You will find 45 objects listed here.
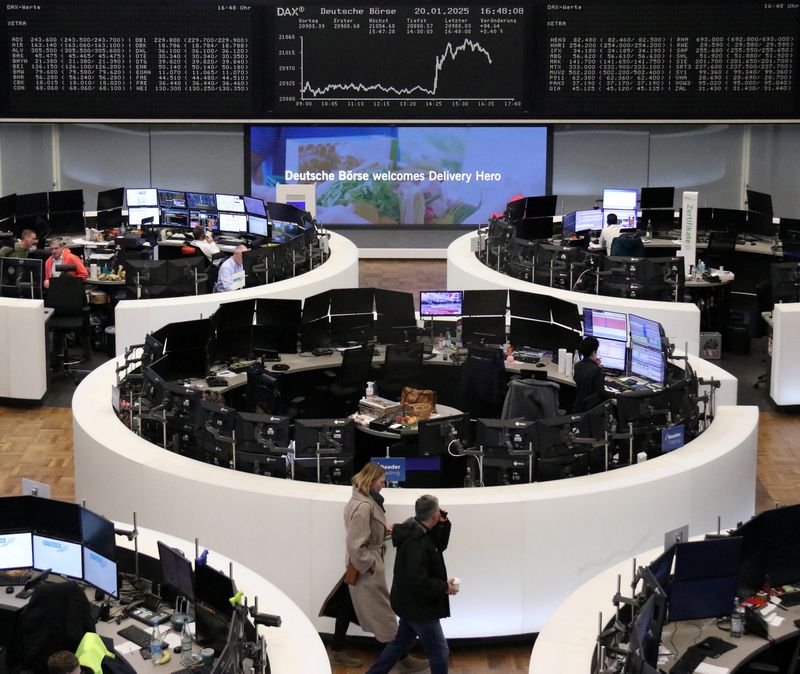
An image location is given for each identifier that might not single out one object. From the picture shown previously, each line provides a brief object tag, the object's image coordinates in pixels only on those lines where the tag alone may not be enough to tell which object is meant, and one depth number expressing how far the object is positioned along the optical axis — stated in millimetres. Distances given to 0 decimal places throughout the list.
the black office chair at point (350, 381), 10203
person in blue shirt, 12242
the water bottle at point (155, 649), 5777
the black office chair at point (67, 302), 12219
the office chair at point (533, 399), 8695
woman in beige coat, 6746
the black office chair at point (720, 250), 14680
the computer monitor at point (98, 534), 6223
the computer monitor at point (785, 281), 12370
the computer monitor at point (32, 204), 15328
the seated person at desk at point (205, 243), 14352
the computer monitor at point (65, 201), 15531
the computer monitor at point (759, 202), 15344
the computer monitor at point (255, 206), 15148
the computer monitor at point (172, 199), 15969
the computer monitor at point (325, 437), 7562
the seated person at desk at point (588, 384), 8914
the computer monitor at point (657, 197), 15906
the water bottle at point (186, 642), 5820
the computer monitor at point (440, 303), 10820
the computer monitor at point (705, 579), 6012
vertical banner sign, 13516
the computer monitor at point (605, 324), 9898
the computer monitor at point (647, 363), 9406
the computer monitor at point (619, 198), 15820
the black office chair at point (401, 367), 10273
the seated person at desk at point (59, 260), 12938
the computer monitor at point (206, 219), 15852
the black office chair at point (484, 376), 9977
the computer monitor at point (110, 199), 15867
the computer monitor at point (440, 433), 7801
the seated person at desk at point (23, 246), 13570
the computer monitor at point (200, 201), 15766
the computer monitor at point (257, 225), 15155
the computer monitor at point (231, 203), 15430
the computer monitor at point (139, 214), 15898
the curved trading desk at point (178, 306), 11305
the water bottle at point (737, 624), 6109
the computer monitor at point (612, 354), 9945
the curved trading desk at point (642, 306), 11164
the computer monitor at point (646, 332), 9383
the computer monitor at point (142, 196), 15828
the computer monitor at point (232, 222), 15414
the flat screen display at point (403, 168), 17578
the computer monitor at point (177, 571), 5898
